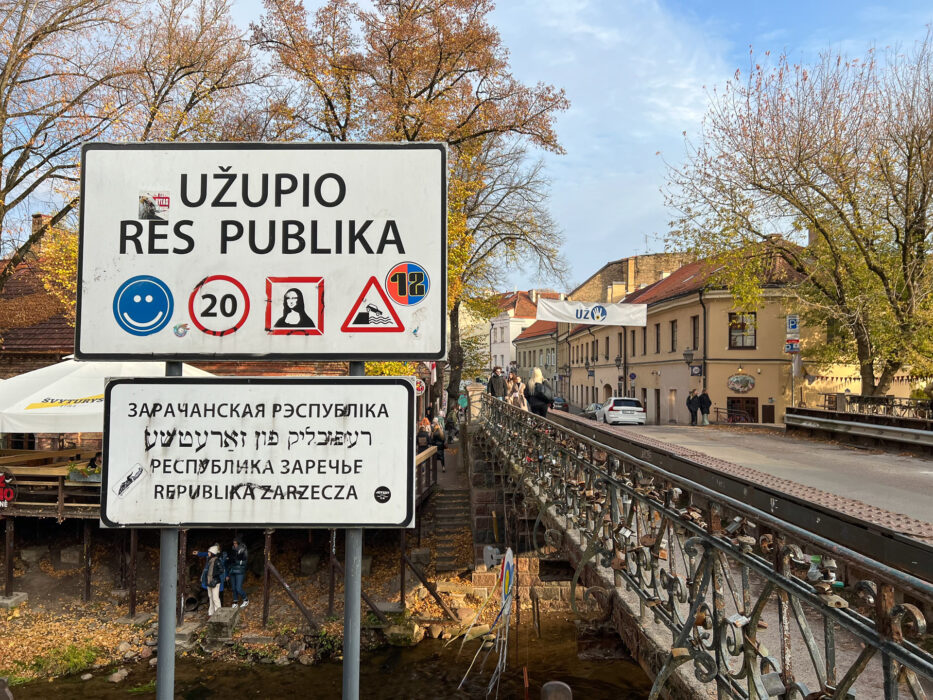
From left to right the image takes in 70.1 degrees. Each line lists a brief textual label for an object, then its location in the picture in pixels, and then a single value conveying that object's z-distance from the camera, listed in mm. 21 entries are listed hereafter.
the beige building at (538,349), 66938
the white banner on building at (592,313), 24406
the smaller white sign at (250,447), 2195
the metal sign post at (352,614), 2080
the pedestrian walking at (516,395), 16641
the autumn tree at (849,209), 19109
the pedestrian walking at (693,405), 29391
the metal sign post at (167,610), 2182
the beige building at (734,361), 31328
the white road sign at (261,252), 2215
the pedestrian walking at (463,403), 29500
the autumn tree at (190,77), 16625
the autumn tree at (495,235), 27500
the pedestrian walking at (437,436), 22859
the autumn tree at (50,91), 15273
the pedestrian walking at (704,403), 28312
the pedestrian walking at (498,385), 14971
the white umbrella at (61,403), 11172
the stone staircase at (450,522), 19797
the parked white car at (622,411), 30375
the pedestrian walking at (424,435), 22203
